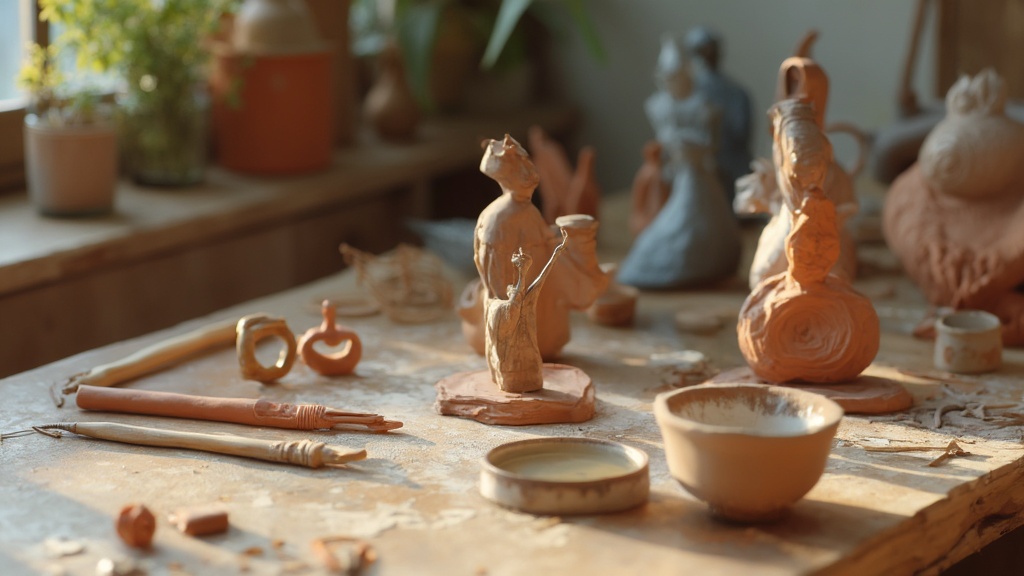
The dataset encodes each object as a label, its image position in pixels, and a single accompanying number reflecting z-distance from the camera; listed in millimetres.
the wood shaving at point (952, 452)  1890
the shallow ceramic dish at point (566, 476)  1678
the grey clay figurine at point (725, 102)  3350
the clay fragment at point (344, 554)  1530
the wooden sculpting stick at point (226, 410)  1994
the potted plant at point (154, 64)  3219
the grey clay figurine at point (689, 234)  2840
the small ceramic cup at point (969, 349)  2283
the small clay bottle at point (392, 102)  4137
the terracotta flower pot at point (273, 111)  3568
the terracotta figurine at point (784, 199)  2326
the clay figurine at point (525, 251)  2127
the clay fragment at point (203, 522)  1623
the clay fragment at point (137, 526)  1591
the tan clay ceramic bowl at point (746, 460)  1587
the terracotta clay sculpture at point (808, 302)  2076
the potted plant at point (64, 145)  3072
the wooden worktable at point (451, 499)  1574
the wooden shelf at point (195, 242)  2912
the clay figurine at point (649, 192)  3166
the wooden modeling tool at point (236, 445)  1837
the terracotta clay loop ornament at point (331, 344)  2271
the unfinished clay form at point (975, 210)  2498
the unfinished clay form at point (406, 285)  2658
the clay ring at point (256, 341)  2221
